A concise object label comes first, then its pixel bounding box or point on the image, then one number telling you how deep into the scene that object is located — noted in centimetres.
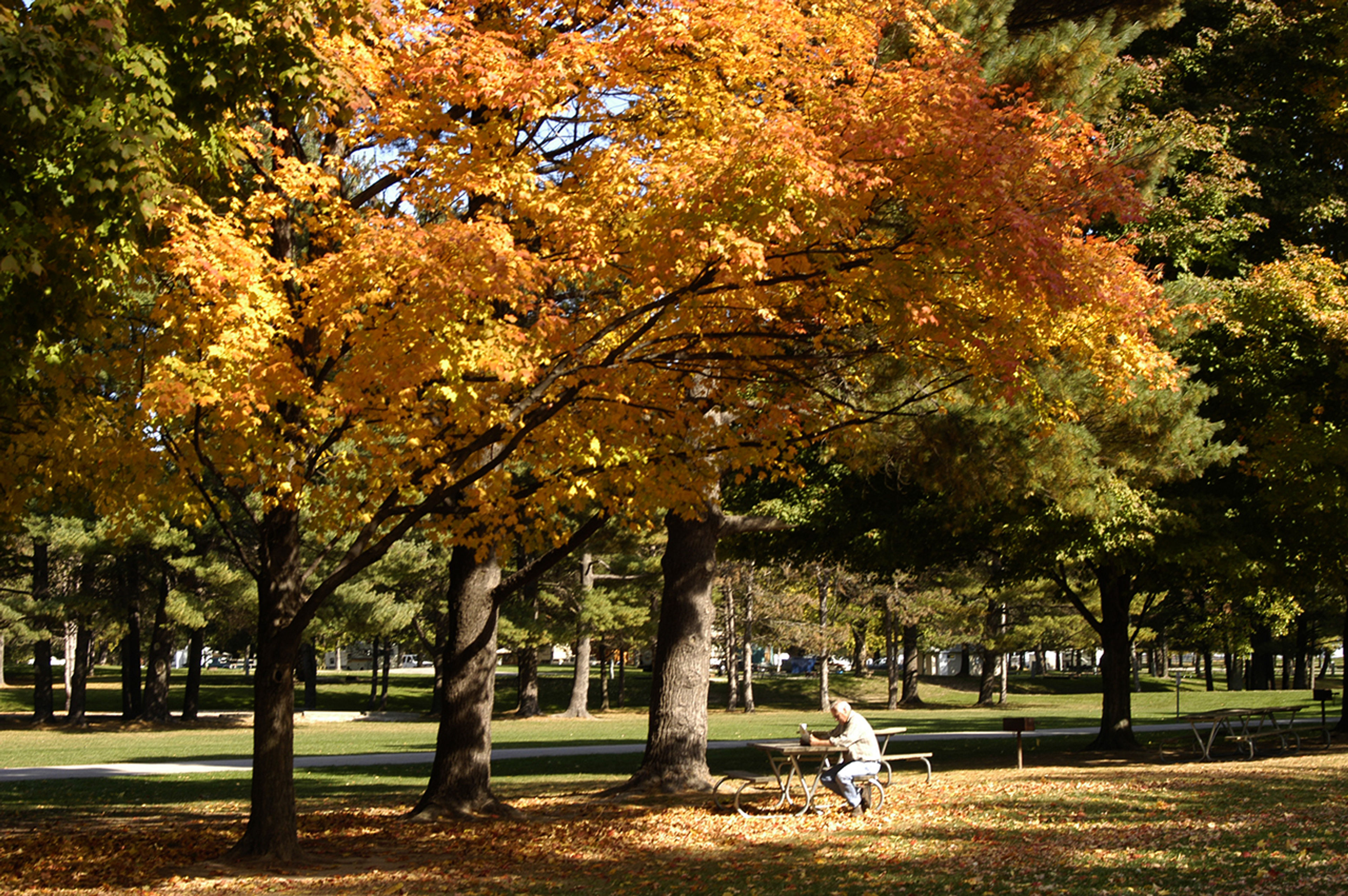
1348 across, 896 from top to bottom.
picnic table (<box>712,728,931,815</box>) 1172
